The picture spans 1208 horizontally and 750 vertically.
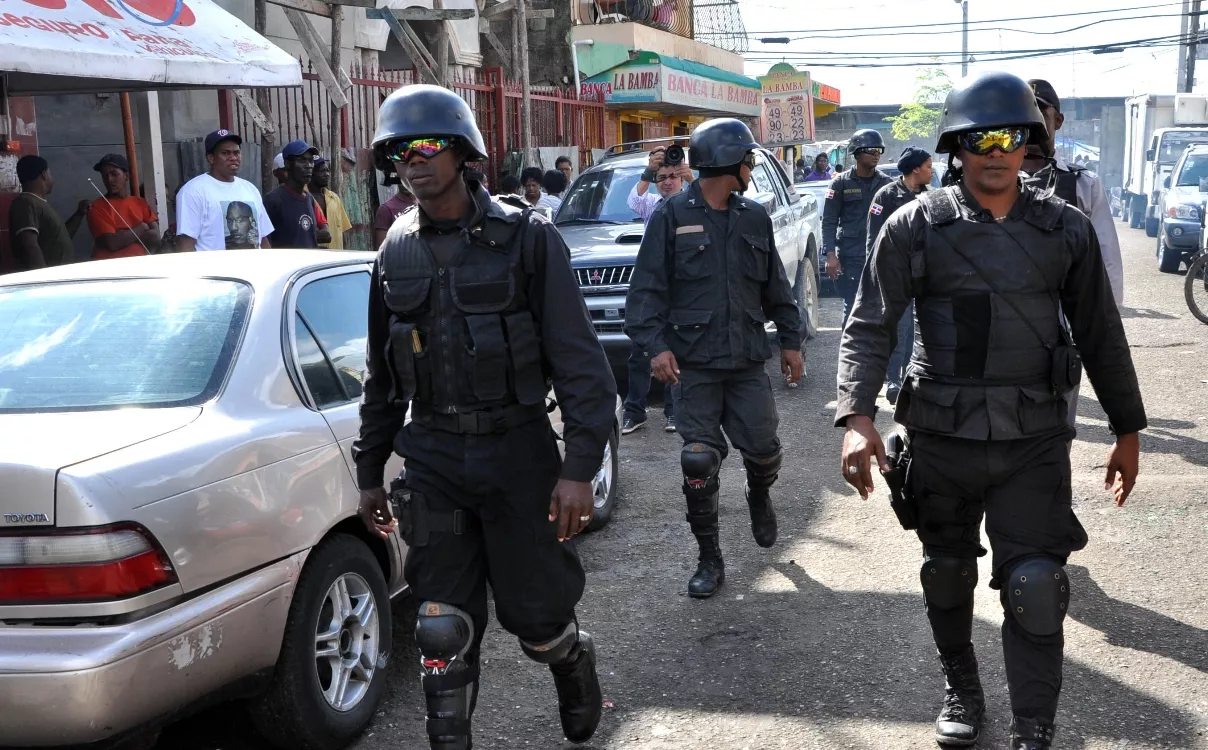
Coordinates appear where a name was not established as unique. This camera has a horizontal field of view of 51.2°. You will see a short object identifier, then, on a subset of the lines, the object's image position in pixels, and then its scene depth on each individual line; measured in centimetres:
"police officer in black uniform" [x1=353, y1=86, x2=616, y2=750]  333
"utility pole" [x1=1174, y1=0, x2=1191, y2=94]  4678
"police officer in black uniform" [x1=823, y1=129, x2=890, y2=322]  1022
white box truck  2656
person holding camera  797
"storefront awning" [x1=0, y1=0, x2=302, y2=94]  711
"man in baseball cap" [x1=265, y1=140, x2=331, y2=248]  857
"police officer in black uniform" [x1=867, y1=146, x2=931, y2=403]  847
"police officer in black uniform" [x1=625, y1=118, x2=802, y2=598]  536
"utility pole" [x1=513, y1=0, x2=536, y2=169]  1611
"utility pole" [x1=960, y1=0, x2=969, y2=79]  7111
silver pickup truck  970
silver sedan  304
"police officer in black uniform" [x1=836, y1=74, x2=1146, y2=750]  340
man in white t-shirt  784
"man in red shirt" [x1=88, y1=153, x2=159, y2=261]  841
